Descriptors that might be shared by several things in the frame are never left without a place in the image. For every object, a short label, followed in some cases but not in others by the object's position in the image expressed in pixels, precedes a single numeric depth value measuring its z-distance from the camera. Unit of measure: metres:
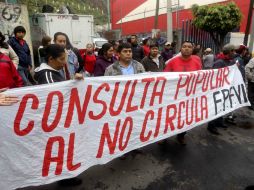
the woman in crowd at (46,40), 5.79
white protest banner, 2.78
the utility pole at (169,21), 12.89
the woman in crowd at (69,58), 3.83
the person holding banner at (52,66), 3.12
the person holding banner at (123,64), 3.95
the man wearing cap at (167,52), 9.81
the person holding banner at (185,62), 4.52
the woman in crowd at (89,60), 7.39
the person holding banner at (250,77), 6.06
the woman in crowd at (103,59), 4.86
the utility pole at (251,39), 13.61
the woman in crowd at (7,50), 4.32
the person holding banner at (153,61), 5.12
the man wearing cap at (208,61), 8.70
